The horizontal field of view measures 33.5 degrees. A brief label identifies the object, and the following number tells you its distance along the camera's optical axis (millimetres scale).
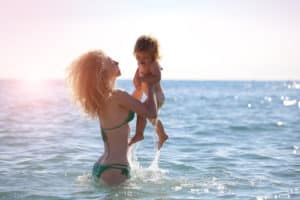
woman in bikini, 5438
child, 5719
